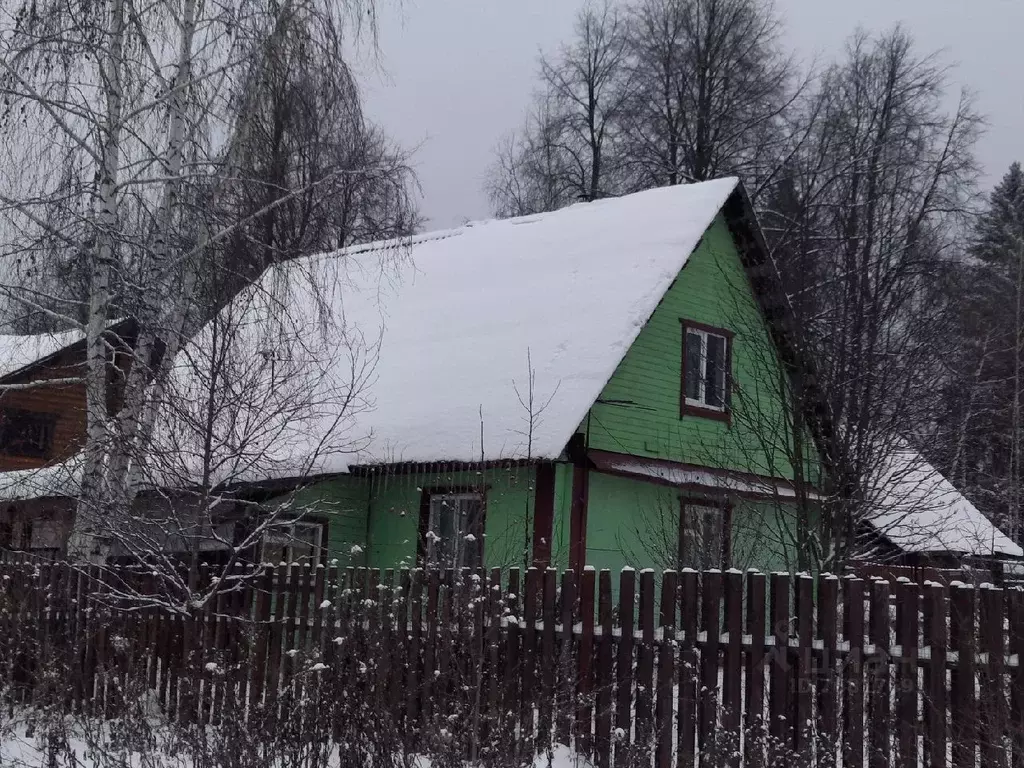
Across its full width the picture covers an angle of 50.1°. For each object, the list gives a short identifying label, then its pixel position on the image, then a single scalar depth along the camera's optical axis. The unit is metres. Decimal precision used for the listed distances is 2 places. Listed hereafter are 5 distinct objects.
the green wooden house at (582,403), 12.77
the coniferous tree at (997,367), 25.88
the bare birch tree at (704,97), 29.30
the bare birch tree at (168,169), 9.64
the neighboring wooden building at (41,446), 10.73
